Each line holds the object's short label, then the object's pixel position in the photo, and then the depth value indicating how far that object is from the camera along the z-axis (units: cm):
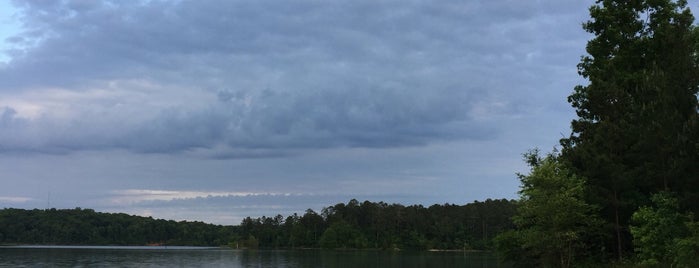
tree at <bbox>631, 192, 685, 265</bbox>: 3297
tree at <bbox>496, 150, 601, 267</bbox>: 3962
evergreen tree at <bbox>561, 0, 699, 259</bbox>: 3238
